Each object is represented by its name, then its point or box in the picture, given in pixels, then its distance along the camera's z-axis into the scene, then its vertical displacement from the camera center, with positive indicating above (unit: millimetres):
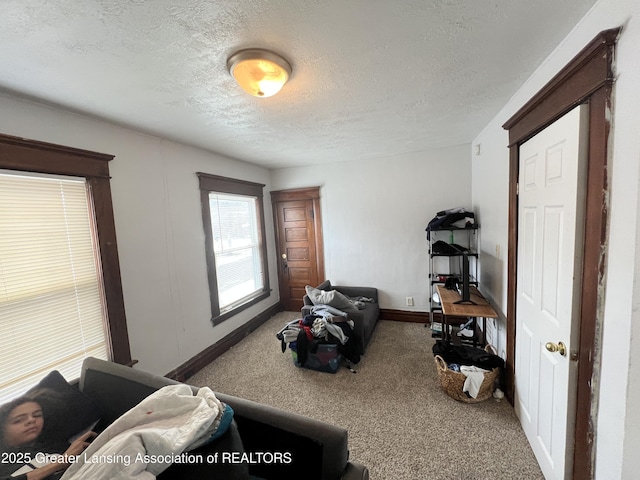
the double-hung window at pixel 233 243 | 2941 -244
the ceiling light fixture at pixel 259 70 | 1199 +795
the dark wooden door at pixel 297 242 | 3991 -329
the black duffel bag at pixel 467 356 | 1995 -1231
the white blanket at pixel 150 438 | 838 -774
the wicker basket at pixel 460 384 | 1943 -1366
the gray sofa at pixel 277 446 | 902 -948
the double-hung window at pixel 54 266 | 1495 -213
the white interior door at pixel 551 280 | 1139 -389
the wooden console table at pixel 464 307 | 2125 -843
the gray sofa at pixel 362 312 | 2715 -1165
